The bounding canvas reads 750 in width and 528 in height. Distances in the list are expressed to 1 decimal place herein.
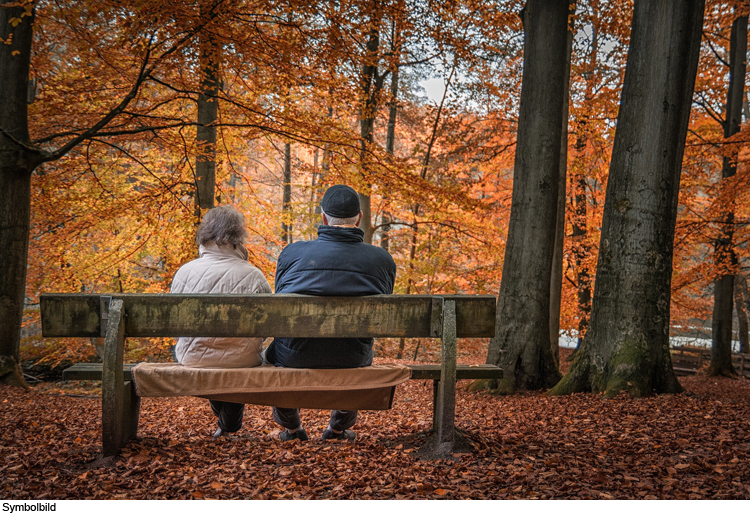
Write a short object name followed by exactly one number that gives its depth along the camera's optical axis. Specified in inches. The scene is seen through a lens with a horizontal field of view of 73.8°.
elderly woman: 126.7
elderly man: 117.3
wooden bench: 110.0
